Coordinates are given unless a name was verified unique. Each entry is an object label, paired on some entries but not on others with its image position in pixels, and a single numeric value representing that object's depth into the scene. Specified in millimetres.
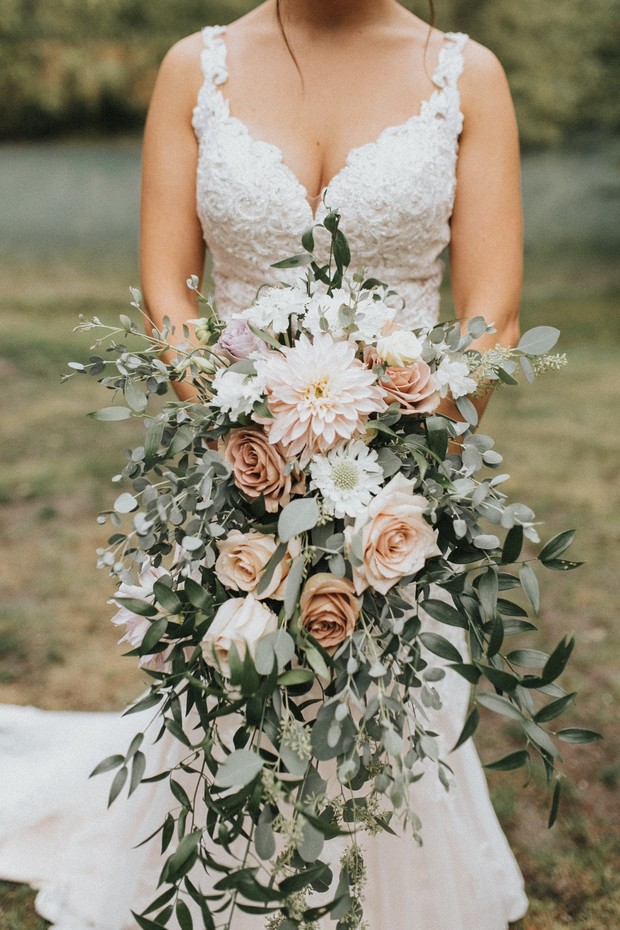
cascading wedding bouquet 1276
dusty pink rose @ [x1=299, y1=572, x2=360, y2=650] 1328
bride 1925
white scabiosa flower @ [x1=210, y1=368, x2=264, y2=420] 1326
